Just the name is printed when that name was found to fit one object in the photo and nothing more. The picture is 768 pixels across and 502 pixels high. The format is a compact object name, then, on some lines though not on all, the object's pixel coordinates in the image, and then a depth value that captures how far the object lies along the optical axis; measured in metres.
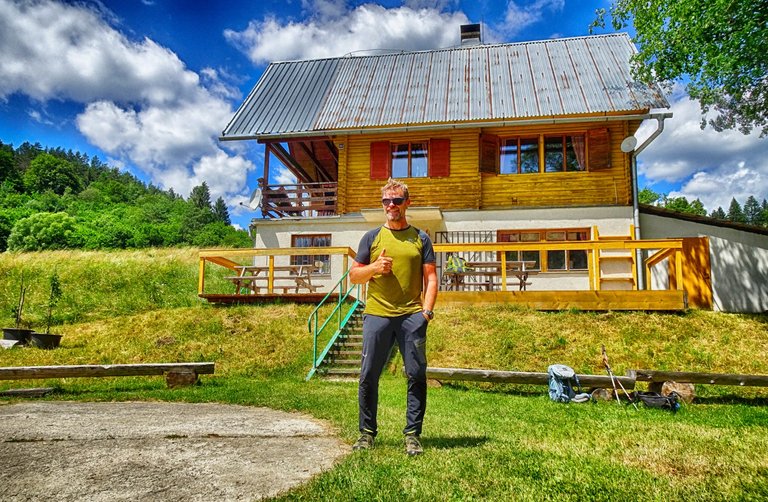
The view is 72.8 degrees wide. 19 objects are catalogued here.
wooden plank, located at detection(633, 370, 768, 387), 7.29
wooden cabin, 15.00
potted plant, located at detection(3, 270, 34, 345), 11.72
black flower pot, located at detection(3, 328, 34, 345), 11.72
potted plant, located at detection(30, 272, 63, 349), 11.35
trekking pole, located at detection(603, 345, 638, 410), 7.01
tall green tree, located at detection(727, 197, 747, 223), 114.34
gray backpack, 7.31
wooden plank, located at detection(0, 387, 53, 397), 7.73
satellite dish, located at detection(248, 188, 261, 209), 16.83
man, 3.88
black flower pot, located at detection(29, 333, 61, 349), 11.35
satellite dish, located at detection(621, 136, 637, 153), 15.02
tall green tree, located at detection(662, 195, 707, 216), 58.10
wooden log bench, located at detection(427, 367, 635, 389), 7.40
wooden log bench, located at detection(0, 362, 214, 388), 8.26
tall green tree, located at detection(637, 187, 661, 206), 55.40
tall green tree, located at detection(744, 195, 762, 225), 130.29
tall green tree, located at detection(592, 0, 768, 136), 11.22
